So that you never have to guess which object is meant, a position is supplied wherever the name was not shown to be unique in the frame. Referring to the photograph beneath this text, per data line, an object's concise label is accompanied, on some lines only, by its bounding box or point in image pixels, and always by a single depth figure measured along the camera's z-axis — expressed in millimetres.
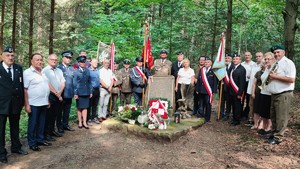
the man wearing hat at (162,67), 8688
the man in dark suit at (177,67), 8562
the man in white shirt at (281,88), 5211
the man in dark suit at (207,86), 7766
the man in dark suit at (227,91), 7992
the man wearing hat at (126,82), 8398
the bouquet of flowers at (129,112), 6809
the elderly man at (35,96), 5016
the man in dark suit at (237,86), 7527
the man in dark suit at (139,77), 8164
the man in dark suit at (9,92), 4480
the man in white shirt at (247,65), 7801
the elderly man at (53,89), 5758
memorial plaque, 8031
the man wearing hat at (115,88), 8328
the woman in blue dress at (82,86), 6758
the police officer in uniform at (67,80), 6488
